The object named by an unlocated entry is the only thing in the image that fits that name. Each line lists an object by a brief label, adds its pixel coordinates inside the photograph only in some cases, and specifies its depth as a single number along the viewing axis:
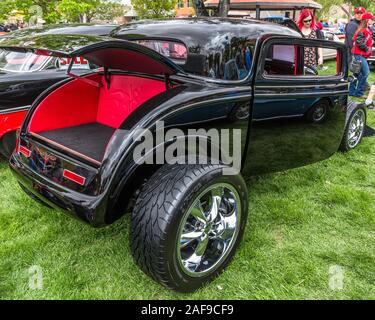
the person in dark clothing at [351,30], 7.42
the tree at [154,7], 20.73
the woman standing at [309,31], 5.48
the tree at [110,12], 36.20
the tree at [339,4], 34.12
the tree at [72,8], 13.81
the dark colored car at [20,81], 3.76
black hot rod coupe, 2.00
